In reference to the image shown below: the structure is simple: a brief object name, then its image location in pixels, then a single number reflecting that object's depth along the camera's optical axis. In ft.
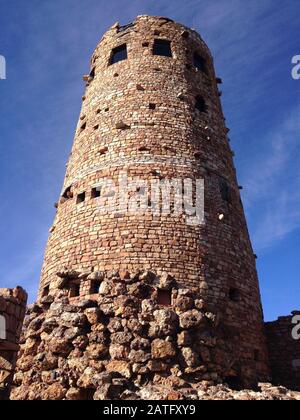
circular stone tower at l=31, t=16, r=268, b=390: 34.04
